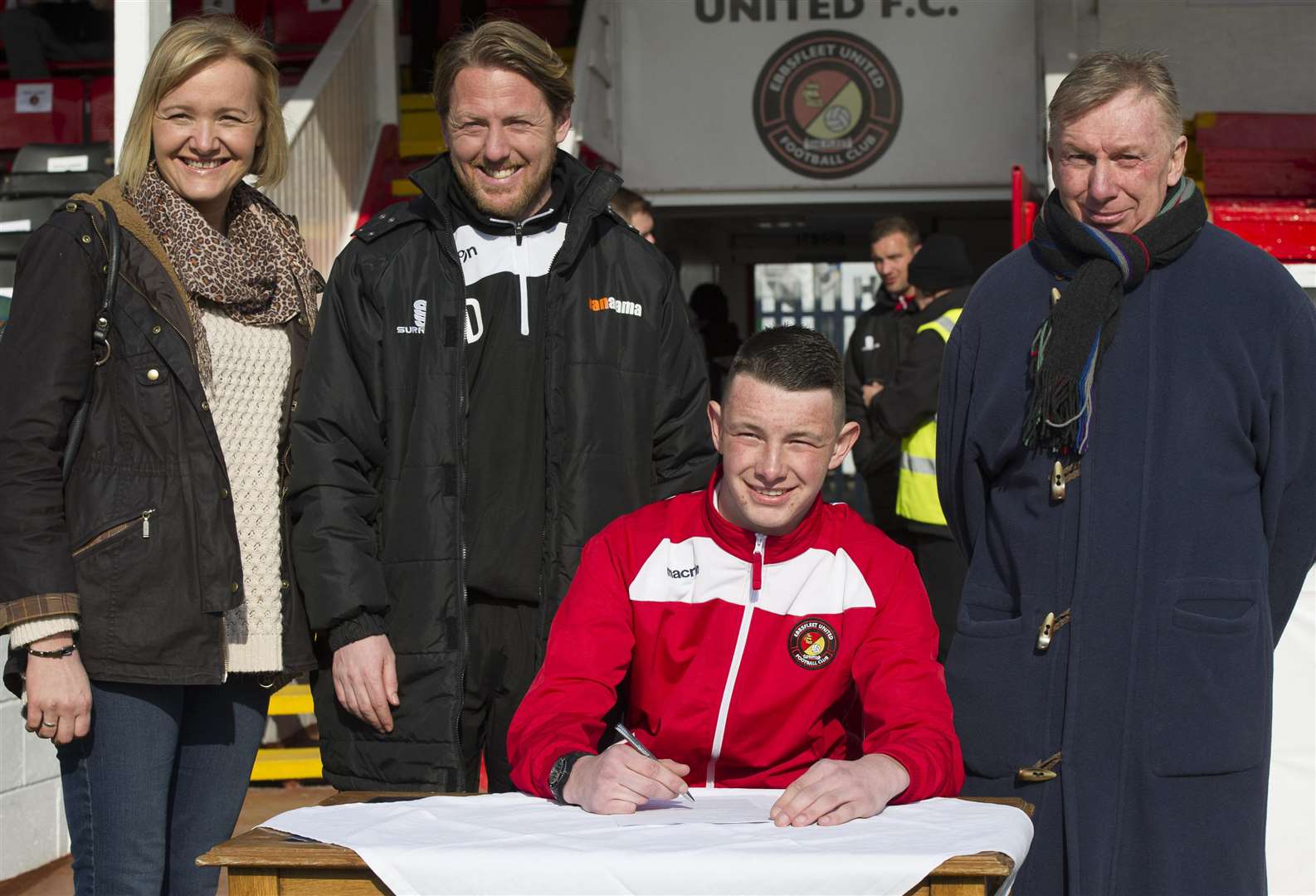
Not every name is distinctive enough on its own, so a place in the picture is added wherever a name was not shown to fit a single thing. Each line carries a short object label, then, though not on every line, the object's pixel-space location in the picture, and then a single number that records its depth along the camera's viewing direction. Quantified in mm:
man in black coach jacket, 2799
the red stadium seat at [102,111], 9766
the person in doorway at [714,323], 9156
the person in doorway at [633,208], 6691
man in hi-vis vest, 6027
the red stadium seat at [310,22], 10773
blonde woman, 2590
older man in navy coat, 2555
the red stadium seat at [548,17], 11594
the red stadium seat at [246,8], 10875
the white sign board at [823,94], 9391
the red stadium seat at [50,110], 9789
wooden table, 1874
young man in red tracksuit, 2436
